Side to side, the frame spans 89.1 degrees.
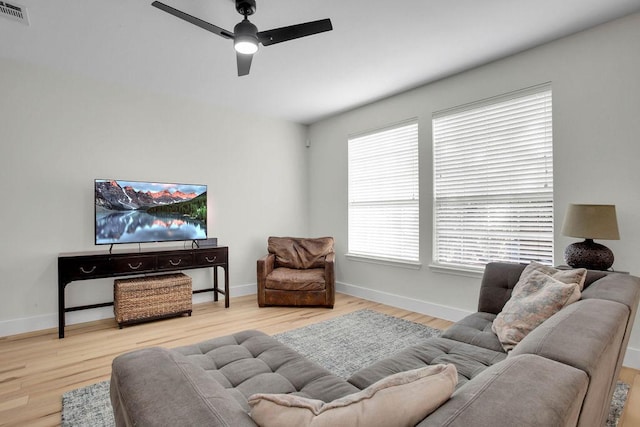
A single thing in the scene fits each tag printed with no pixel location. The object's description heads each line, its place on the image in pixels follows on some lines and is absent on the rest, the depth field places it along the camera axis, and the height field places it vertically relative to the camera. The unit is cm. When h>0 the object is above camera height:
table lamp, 224 -13
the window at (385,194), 400 +29
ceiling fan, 218 +128
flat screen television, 351 +7
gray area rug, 193 -115
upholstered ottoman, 76 -52
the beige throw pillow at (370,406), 71 -43
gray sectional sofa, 70 -45
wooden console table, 313 -49
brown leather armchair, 401 -85
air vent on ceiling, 234 +154
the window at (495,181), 295 +34
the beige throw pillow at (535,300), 170 -47
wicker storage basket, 338 -86
